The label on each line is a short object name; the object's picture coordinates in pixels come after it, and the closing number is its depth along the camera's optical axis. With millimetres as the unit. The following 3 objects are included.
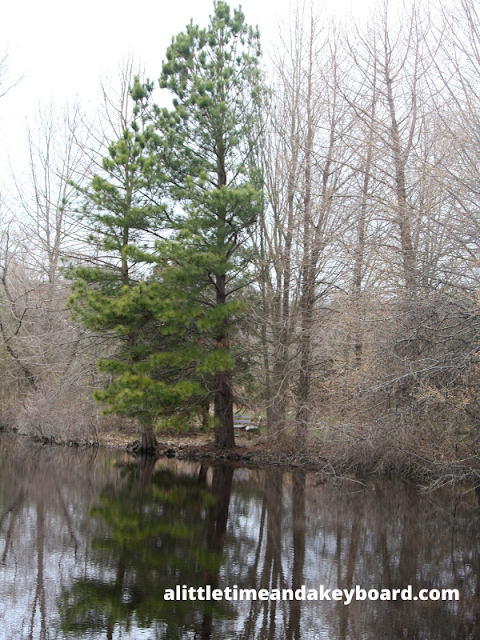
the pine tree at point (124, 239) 16891
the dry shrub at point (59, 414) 21188
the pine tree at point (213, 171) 17344
